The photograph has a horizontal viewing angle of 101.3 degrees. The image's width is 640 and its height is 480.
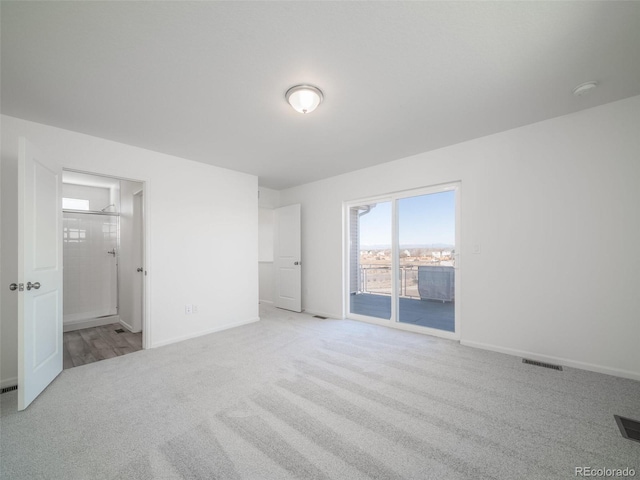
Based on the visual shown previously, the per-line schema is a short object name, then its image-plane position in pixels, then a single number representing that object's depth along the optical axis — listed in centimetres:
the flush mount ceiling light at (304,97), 213
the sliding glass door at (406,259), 361
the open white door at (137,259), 402
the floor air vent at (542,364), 261
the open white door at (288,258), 518
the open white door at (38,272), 208
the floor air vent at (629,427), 167
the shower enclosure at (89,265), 456
